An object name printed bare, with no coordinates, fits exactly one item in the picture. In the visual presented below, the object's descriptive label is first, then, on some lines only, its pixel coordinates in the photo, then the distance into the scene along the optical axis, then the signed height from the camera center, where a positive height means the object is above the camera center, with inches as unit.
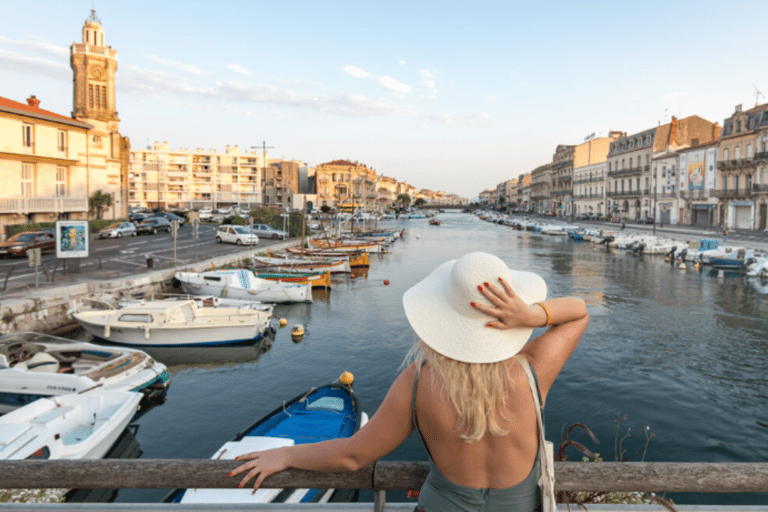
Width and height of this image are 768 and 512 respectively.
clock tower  1876.2 +421.7
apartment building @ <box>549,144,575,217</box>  4378.4 +358.9
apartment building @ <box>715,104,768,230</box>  1975.9 +218.6
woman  77.4 -25.6
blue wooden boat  269.0 -143.8
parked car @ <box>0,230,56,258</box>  1117.1 -70.9
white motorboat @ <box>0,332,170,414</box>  424.5 -136.8
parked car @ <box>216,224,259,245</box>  1585.9 -63.6
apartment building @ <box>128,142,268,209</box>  4682.6 +324.3
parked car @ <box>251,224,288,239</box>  1909.4 -59.1
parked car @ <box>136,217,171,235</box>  1791.3 -43.7
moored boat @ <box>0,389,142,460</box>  326.0 -143.2
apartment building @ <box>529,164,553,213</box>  5260.8 +323.4
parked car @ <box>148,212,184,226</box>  2037.4 -12.0
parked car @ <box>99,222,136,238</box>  1596.2 -56.1
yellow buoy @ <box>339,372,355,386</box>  533.0 -162.5
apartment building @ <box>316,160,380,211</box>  5349.4 +367.9
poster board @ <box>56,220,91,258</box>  834.2 -43.0
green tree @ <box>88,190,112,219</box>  1732.3 +29.3
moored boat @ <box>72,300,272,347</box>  649.6 -137.8
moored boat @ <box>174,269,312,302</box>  925.4 -127.6
